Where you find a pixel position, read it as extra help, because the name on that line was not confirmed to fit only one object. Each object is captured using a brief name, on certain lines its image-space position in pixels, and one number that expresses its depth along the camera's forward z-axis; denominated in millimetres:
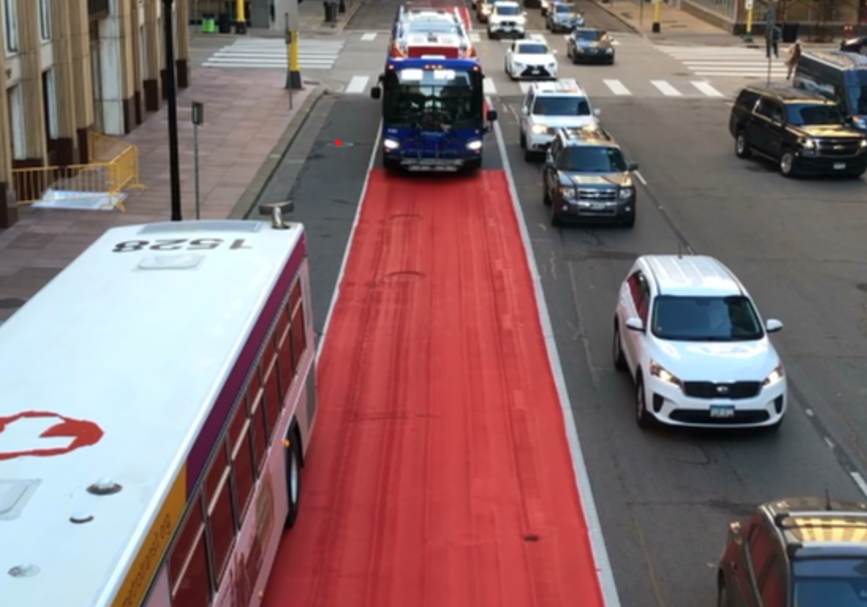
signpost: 24406
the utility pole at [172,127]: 24594
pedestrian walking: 47747
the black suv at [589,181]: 26484
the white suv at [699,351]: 15703
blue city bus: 31016
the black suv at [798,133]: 31859
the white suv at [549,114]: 33438
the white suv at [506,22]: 64250
